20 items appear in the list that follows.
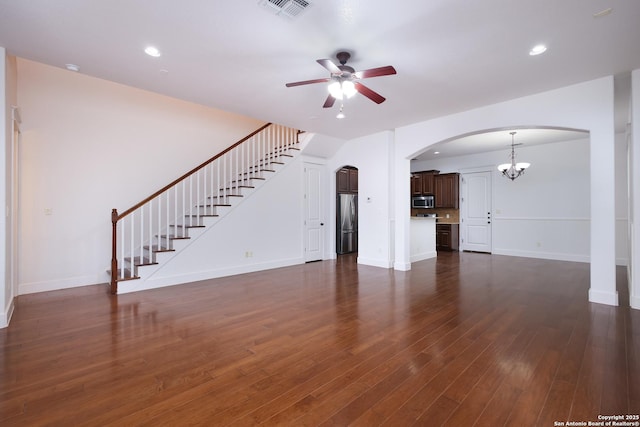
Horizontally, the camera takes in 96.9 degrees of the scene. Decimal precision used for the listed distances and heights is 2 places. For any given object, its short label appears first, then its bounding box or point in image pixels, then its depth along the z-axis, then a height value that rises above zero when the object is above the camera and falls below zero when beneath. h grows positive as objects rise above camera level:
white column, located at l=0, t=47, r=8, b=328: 3.01 +0.38
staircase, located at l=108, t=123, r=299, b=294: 4.73 +0.32
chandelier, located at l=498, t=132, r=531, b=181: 7.03 +1.19
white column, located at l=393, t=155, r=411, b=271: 6.00 -0.01
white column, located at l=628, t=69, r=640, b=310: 3.52 +0.29
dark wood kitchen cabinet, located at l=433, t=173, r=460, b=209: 8.95 +0.80
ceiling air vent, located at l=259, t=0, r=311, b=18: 2.29 +1.73
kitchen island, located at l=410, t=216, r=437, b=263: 7.08 -0.61
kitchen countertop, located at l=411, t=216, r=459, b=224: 9.16 -0.19
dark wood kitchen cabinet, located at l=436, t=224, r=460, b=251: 9.02 -0.72
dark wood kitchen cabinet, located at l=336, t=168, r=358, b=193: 7.85 +0.99
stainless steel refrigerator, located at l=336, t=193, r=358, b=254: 7.88 -0.23
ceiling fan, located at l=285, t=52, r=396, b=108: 2.77 +1.41
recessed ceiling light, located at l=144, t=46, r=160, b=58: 2.99 +1.77
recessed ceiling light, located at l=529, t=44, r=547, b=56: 2.97 +1.76
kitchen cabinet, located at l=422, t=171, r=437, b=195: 9.47 +1.09
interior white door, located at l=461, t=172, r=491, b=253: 8.41 +0.09
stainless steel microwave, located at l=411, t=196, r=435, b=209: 9.41 +0.42
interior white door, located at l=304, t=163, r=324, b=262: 7.07 +0.06
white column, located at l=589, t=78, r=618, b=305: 3.66 +0.09
